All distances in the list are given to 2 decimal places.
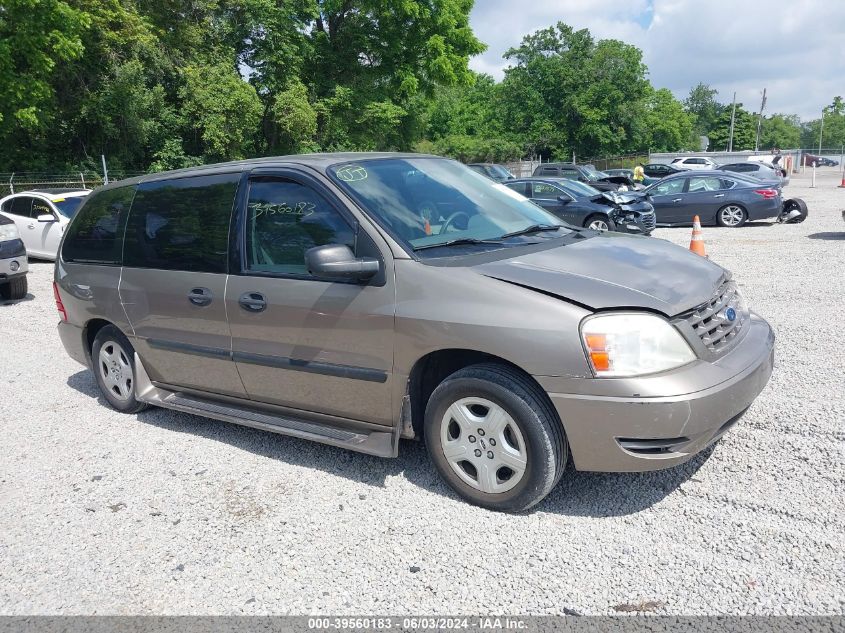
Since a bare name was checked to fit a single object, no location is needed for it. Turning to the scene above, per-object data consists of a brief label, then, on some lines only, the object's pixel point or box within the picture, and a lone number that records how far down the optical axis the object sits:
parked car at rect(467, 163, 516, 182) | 28.61
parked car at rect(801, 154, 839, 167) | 68.44
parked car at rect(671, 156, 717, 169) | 41.55
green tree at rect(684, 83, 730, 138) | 129.00
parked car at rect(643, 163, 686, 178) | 37.72
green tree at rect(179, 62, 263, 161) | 29.41
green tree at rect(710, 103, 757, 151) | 107.25
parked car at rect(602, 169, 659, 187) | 32.97
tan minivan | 3.13
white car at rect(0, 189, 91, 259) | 14.27
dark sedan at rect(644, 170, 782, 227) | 16.94
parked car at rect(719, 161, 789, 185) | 27.05
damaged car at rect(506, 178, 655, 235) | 14.95
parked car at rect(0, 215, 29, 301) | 10.12
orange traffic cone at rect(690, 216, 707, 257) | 9.82
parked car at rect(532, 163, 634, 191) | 26.62
